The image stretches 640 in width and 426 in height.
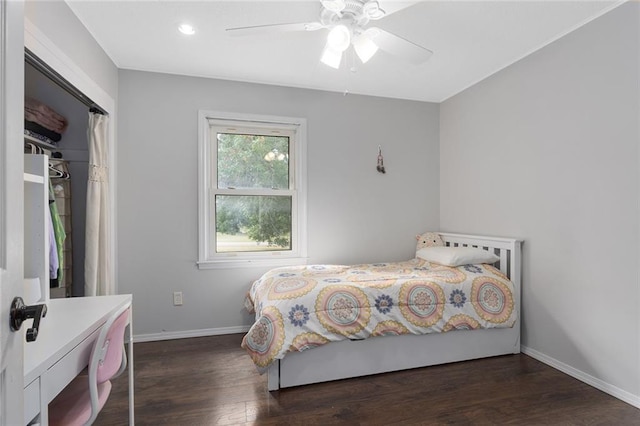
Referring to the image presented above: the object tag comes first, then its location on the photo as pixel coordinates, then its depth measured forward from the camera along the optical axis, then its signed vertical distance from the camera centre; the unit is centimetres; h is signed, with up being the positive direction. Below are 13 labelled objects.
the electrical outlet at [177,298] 295 -78
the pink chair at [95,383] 117 -68
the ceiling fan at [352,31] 170 +105
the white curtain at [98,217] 236 -2
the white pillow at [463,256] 275 -37
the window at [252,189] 310 +26
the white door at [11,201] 66 +3
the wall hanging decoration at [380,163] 352 +57
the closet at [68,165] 250 +43
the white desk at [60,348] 92 -44
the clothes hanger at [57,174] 247 +33
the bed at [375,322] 204 -76
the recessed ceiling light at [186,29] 221 +132
